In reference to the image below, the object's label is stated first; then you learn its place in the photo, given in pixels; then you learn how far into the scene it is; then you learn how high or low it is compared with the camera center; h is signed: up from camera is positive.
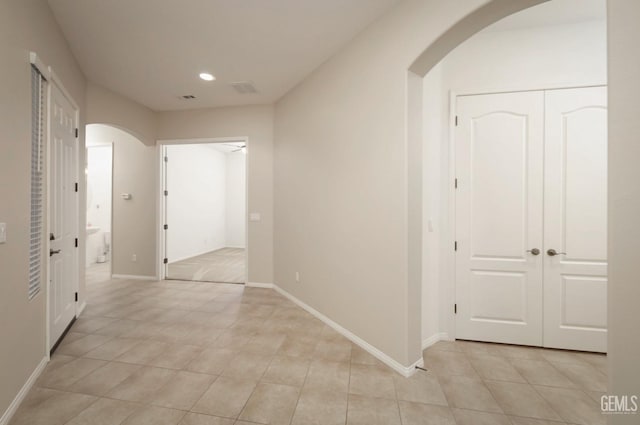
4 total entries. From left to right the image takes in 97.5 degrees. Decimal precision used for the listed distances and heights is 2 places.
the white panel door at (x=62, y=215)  2.56 -0.05
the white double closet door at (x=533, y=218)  2.57 -0.05
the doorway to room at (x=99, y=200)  6.73 +0.25
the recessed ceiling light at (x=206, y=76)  3.59 +1.75
